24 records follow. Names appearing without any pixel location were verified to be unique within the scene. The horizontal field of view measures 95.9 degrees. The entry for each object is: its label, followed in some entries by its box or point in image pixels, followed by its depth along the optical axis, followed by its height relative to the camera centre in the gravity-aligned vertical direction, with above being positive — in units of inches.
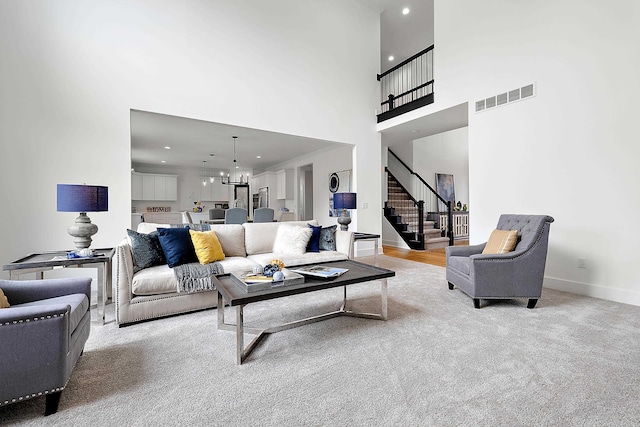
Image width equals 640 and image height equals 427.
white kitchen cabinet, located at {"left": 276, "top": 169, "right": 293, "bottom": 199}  378.3 +38.6
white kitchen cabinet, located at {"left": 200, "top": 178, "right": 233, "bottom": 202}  435.4 +33.9
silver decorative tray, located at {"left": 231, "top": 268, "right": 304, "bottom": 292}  81.4 -20.0
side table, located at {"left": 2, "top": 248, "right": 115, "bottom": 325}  98.8 -17.2
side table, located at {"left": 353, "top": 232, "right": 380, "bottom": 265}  176.0 -15.0
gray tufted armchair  116.5 -24.3
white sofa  101.7 -25.0
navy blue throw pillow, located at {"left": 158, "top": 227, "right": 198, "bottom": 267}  117.6 -13.2
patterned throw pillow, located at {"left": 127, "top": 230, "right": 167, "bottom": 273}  113.3 -14.5
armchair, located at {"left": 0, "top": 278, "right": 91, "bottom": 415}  53.1 -26.4
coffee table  76.5 -22.2
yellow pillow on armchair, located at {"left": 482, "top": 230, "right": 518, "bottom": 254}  124.6 -13.5
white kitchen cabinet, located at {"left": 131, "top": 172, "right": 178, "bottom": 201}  373.7 +37.3
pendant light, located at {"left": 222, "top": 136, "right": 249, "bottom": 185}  417.7 +66.0
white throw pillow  150.4 -14.1
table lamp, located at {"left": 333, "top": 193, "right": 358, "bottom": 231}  183.5 +7.0
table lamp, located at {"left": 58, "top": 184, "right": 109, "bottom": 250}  105.0 +4.0
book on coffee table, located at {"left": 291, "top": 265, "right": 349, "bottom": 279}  94.2 -19.9
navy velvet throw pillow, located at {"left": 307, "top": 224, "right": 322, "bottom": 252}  156.7 -15.2
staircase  284.7 -8.7
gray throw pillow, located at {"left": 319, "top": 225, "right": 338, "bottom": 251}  161.0 -15.1
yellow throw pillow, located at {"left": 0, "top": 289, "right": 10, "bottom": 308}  65.8 -19.9
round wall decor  298.2 +32.3
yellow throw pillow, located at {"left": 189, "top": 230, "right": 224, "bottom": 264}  123.1 -14.2
